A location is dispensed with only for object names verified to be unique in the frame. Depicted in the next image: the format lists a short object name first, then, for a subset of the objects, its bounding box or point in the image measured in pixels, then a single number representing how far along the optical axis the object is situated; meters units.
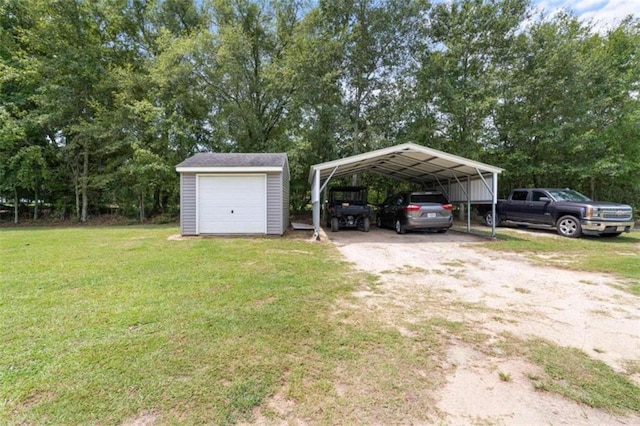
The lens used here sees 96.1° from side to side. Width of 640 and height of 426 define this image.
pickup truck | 8.34
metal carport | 8.67
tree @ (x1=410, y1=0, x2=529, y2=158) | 14.07
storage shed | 9.41
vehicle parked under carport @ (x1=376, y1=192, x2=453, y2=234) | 9.48
